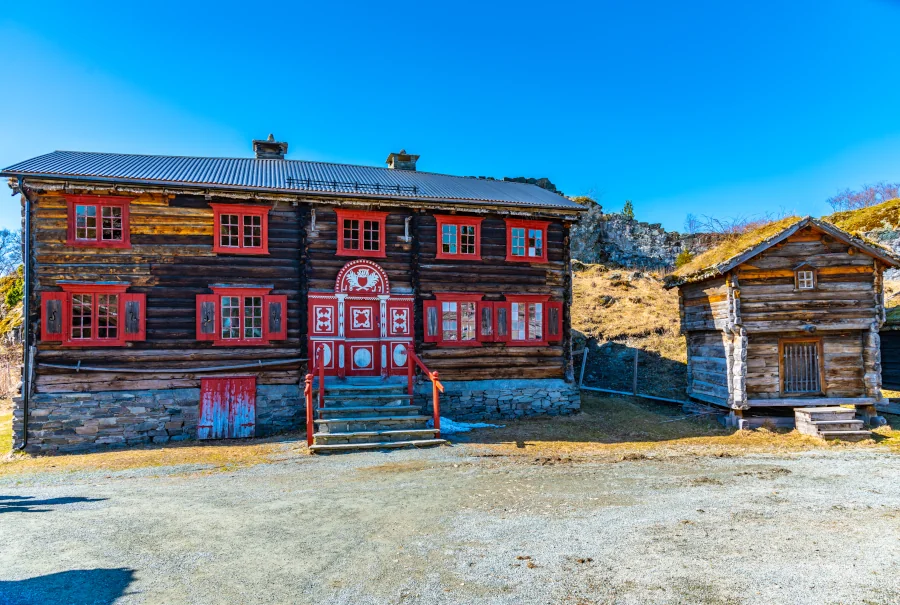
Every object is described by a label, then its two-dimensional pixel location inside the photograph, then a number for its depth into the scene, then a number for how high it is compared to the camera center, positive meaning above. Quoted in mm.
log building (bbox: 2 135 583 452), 14211 +863
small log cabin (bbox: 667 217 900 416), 15406 +27
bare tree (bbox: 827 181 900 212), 37562 +8803
